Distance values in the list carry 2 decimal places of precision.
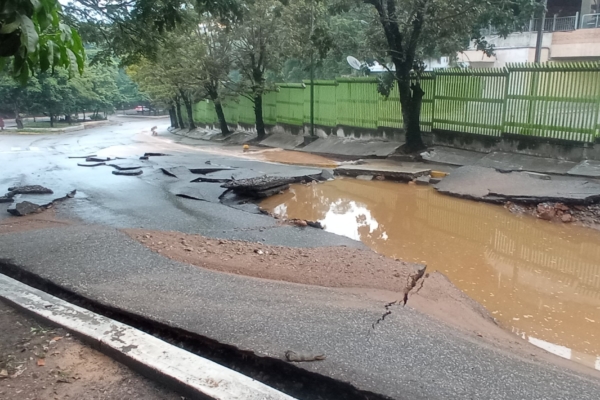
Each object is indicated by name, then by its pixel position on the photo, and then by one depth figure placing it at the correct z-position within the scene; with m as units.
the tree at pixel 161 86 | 25.61
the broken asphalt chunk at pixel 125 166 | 12.70
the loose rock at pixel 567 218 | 7.57
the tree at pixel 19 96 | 35.94
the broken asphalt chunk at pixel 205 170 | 11.66
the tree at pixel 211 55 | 20.35
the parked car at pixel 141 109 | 66.81
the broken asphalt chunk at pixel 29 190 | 9.23
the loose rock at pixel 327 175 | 11.35
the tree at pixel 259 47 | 18.34
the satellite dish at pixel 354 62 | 13.52
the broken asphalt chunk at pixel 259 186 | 9.25
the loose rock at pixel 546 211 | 7.72
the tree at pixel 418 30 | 11.28
